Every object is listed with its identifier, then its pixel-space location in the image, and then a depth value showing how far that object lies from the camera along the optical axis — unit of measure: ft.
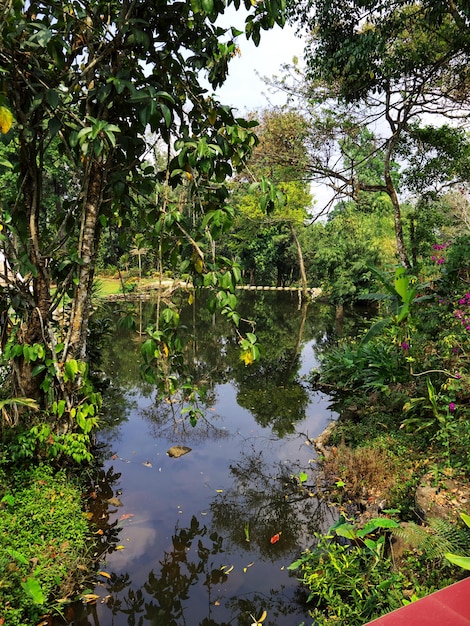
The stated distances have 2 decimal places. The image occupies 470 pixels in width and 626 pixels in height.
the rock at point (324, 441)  18.12
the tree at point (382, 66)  22.48
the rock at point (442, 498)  10.78
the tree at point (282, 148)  34.73
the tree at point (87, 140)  9.29
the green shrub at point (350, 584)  8.68
